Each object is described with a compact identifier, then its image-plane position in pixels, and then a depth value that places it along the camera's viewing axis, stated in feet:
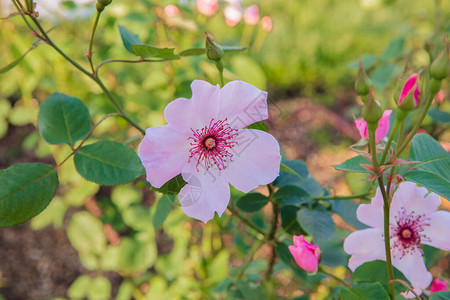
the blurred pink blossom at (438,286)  1.93
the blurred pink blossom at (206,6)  4.96
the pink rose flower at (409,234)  1.91
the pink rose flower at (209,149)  1.58
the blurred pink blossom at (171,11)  3.98
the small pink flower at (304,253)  1.85
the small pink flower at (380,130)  1.79
